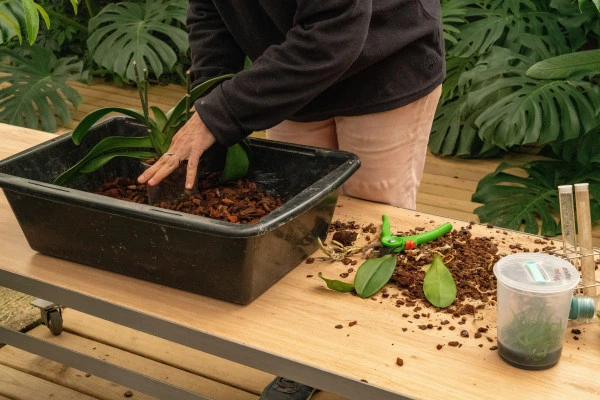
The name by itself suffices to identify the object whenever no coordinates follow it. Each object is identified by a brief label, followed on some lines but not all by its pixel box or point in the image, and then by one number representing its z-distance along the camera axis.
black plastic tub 2.29
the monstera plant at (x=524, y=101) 4.25
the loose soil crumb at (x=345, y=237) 2.54
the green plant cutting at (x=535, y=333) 2.15
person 2.45
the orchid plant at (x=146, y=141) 2.51
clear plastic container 2.14
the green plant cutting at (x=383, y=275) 2.37
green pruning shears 2.49
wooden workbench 2.15
